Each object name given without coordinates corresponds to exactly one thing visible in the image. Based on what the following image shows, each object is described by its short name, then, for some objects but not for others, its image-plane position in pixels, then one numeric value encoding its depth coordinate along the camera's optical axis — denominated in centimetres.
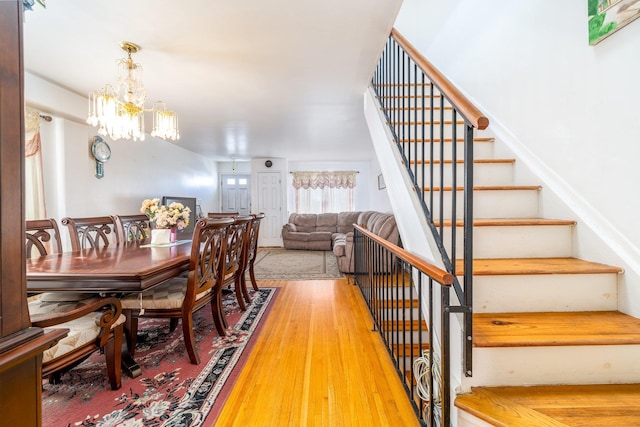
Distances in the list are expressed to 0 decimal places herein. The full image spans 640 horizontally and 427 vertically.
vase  255
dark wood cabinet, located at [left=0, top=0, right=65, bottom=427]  50
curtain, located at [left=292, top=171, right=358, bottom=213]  757
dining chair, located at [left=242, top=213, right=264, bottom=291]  323
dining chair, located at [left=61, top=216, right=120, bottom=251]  229
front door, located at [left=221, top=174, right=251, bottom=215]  788
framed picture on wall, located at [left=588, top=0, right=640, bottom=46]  121
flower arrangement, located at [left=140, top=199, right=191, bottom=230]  247
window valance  755
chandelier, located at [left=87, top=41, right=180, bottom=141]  199
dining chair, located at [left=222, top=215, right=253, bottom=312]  242
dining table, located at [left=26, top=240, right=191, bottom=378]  146
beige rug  405
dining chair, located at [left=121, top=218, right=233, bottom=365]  181
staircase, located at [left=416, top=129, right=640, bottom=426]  96
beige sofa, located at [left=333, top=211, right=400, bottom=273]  324
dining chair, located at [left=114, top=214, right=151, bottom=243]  269
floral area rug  136
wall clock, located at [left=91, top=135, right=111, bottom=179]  344
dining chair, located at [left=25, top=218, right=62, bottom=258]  194
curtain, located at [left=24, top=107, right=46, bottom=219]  265
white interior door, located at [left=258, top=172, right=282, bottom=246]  704
